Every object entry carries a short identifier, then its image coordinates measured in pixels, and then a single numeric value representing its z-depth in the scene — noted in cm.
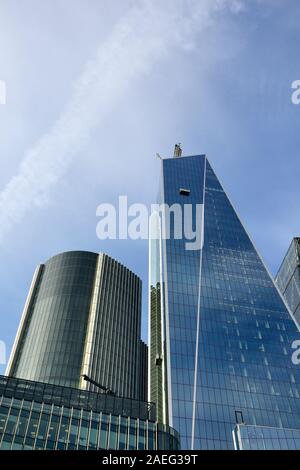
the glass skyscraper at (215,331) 10644
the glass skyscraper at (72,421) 6425
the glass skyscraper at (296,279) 19150
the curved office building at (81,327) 14712
